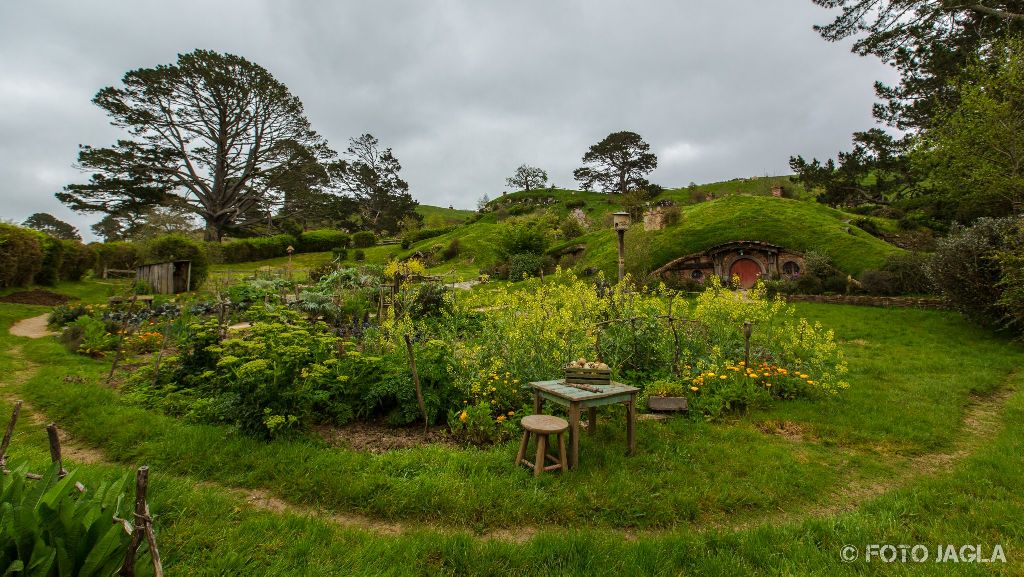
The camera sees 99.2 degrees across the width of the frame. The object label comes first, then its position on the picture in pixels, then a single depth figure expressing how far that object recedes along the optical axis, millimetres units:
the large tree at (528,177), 68375
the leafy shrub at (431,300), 11953
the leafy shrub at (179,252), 22938
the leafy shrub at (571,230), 35875
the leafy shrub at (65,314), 13523
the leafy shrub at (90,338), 10132
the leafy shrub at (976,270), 11625
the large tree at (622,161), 58219
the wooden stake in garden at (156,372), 7016
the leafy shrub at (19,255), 16969
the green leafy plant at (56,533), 1979
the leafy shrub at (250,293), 12984
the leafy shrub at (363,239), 44125
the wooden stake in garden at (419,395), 5484
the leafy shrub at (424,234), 44656
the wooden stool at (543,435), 4355
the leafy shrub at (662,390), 6363
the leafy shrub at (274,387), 5062
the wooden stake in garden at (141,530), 1884
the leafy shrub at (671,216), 26156
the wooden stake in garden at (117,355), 7466
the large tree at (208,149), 31172
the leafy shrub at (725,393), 6254
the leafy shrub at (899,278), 16578
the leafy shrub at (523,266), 25819
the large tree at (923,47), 17922
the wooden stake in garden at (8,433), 2317
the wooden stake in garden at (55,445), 2356
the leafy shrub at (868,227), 24980
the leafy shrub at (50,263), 19531
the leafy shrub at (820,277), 18375
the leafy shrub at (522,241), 28203
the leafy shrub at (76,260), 21141
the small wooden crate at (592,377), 4980
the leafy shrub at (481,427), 5301
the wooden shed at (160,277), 21266
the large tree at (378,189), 60062
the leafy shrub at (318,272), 24281
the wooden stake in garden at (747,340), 6805
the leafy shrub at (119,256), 24312
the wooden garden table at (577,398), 4504
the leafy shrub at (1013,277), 10352
